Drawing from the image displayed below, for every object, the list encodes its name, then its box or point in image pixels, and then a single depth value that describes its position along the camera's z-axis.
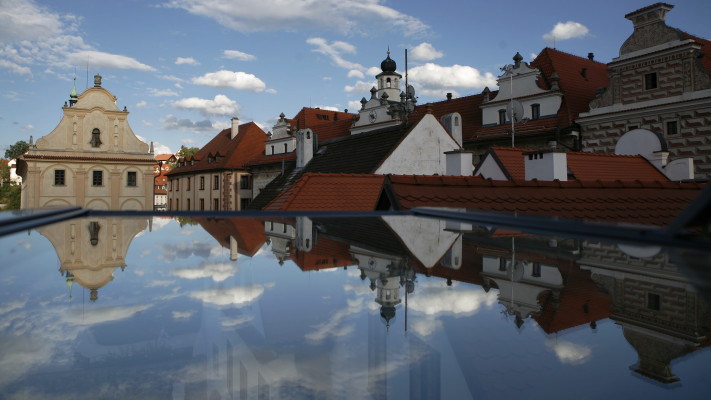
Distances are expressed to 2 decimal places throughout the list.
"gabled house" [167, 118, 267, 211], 43.25
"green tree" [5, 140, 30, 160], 81.99
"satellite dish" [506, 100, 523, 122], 23.64
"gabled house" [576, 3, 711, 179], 18.45
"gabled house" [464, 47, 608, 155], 22.75
